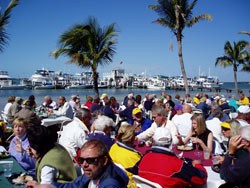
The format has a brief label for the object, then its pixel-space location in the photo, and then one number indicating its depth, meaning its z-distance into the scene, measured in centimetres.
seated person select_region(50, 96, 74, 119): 941
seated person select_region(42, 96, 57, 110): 1067
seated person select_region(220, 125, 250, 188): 250
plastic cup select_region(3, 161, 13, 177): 285
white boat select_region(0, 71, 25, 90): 9476
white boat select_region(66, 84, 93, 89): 10544
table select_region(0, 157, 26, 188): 256
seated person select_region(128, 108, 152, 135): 614
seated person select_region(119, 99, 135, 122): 785
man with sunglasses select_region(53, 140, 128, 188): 207
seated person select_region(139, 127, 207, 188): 271
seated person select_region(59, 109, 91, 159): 444
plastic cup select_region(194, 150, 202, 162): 386
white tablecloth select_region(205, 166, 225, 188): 294
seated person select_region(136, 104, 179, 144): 517
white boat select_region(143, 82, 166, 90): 10316
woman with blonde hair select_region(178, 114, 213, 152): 443
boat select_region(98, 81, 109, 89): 11336
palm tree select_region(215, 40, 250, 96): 2077
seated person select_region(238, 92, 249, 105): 1191
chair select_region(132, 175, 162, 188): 260
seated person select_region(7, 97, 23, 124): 861
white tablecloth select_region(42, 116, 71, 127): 811
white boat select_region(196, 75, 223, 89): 9942
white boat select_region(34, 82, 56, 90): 10051
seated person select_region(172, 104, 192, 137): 625
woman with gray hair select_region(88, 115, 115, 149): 435
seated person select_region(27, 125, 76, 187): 238
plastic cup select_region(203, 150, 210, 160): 378
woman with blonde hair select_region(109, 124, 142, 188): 307
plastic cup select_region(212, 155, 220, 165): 342
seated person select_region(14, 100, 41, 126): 558
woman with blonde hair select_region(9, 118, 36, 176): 339
